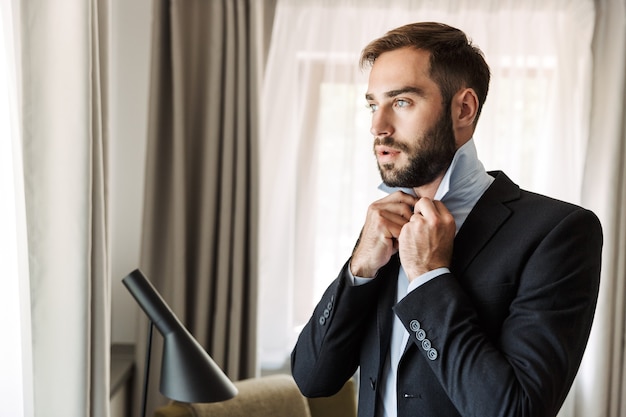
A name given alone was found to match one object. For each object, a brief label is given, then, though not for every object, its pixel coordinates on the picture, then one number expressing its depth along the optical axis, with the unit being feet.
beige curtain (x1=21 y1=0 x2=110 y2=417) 5.19
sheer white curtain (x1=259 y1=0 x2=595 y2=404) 9.78
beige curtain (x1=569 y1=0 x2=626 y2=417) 9.66
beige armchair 7.39
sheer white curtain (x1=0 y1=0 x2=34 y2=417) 4.92
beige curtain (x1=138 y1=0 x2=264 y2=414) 9.23
